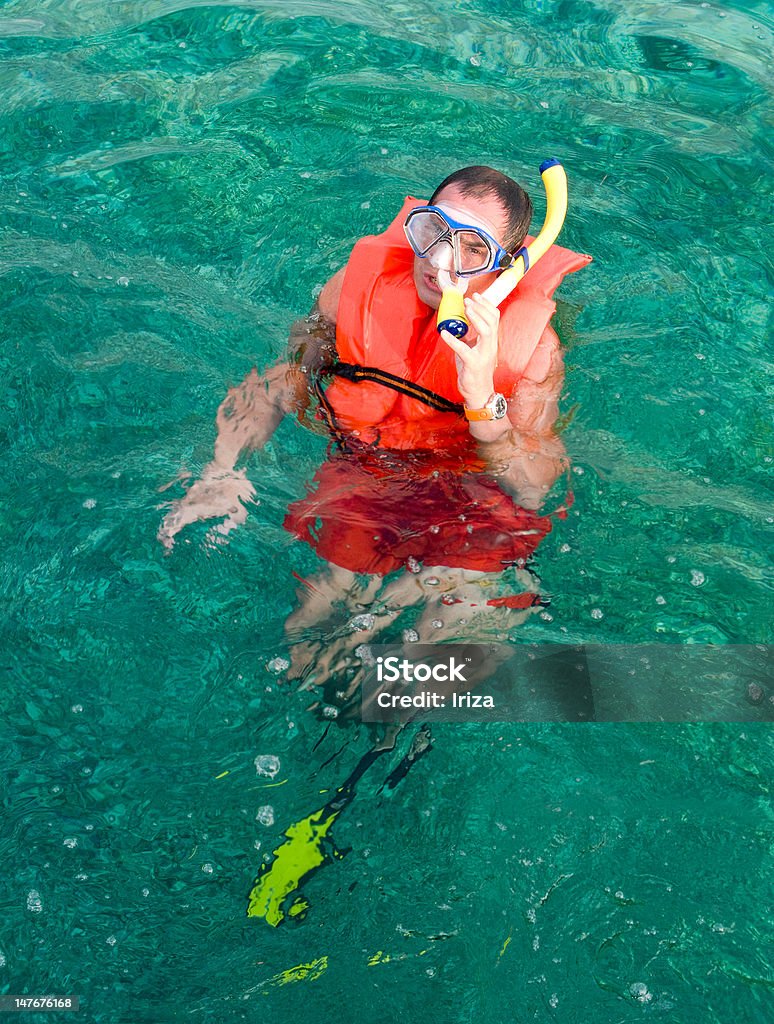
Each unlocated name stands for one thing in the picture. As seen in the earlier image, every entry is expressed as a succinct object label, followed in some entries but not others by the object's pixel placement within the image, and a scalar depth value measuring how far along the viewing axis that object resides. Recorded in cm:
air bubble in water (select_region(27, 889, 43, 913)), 317
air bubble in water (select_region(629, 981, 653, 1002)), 304
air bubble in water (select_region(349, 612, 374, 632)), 387
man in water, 373
